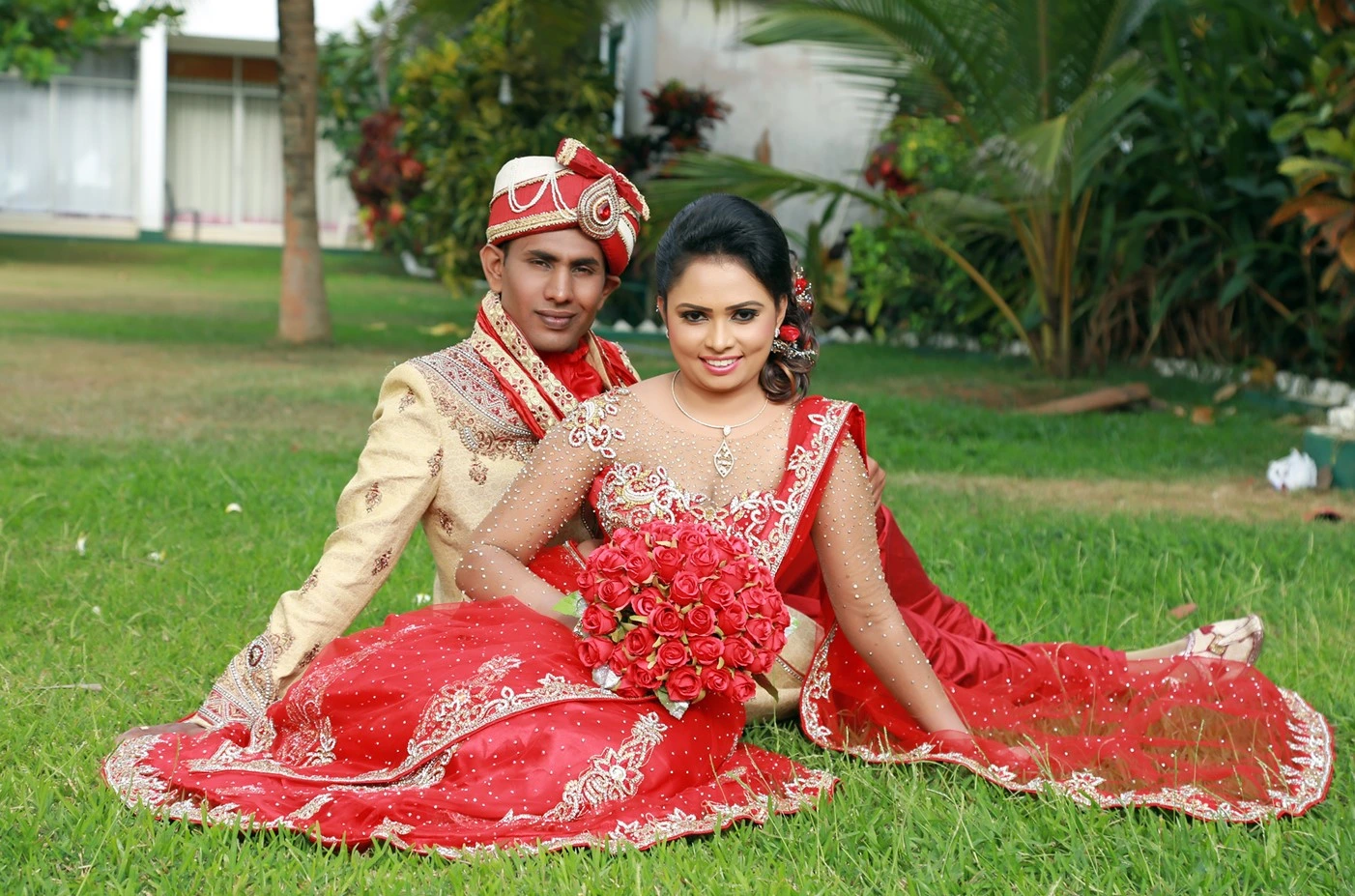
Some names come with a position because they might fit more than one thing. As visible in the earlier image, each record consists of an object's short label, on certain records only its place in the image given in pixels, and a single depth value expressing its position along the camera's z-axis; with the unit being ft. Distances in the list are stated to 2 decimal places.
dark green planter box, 22.22
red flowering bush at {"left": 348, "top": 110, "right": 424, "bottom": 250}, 63.31
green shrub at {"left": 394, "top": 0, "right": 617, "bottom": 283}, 41.70
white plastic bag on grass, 22.31
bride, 9.49
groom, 11.35
